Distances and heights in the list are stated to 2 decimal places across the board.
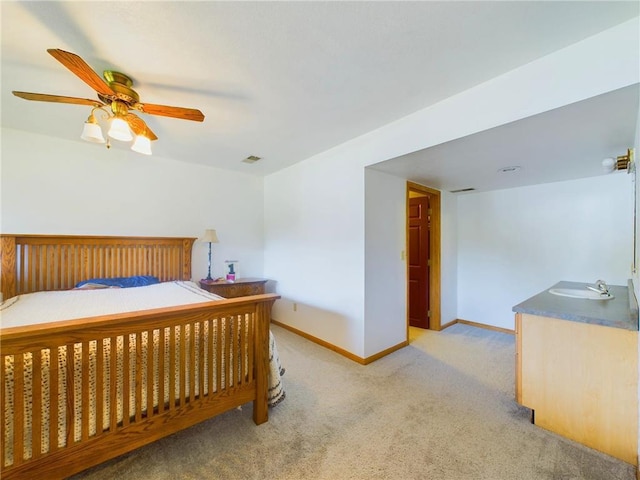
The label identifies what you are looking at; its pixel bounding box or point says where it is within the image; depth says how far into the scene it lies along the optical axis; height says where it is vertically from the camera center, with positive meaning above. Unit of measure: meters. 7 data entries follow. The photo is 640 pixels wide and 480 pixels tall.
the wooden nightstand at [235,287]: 3.42 -0.57
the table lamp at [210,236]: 3.59 +0.10
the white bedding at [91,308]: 1.24 -0.46
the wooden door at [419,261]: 3.88 -0.27
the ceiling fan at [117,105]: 1.65 +0.90
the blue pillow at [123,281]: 2.83 -0.41
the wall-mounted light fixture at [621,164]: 1.94 +0.59
